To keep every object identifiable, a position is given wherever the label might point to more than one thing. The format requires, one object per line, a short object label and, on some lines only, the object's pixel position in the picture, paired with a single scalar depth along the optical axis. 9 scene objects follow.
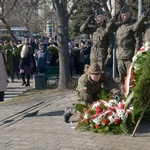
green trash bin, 14.45
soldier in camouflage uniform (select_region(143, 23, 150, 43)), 9.69
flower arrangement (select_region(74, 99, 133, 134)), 7.34
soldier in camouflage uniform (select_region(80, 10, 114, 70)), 11.35
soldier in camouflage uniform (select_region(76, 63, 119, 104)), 7.89
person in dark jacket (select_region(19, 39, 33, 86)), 15.77
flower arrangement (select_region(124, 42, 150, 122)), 7.03
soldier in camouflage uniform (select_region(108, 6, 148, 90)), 10.38
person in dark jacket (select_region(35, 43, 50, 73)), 16.44
